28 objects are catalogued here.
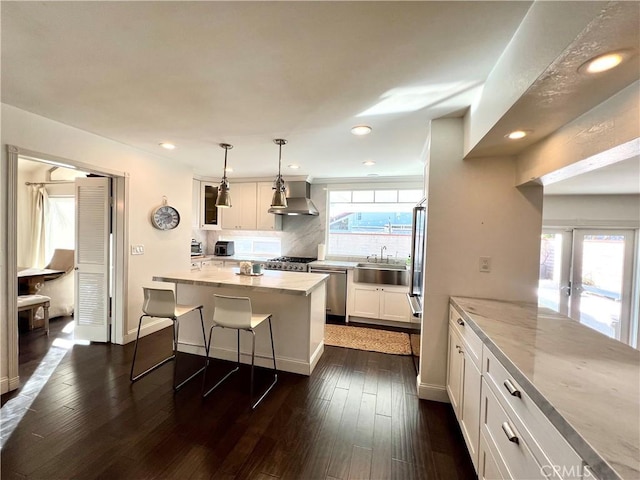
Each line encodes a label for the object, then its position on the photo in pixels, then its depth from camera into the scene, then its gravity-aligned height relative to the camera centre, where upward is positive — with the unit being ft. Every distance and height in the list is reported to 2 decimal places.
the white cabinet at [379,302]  13.17 -3.35
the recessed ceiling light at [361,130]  7.94 +3.26
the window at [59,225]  15.46 +0.05
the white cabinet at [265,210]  15.98 +1.36
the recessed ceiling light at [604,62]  2.94 +2.11
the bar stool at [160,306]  7.89 -2.32
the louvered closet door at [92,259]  10.42 -1.29
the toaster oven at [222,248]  16.88 -1.11
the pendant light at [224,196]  9.46 +1.26
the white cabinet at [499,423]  2.75 -2.54
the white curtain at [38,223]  14.97 +0.11
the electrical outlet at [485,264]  7.10 -0.66
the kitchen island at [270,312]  8.55 -2.68
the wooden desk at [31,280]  11.80 -2.51
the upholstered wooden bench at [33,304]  10.59 -3.26
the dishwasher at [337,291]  13.92 -2.99
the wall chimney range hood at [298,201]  14.87 +1.86
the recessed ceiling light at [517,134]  5.22 +2.17
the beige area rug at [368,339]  10.77 -4.55
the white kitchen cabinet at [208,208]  16.29 +1.42
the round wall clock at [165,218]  11.60 +0.53
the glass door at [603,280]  11.90 -1.67
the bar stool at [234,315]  7.29 -2.35
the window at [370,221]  15.23 +0.87
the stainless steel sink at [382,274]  13.17 -1.92
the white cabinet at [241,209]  16.25 +1.39
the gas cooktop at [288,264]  14.26 -1.69
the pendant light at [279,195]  9.09 +1.31
